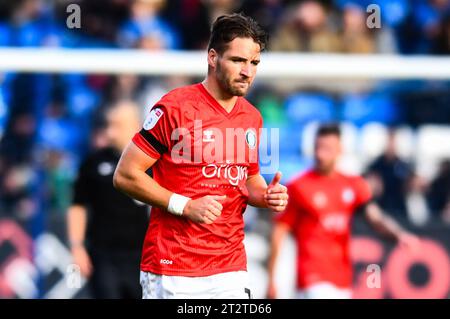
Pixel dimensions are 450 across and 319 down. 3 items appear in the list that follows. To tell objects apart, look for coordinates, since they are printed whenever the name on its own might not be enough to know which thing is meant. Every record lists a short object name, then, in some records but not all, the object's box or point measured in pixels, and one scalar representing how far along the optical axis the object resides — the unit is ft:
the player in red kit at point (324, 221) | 57.77
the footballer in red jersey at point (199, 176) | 37.01
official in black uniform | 56.39
